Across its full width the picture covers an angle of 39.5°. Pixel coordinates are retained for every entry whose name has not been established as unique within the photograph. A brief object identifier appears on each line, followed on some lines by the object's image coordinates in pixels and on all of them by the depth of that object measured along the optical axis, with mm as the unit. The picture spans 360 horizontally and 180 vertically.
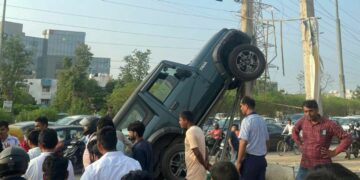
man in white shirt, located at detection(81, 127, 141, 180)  3994
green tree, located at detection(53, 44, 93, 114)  50656
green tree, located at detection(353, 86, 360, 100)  82831
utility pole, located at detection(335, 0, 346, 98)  51219
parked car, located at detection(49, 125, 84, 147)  14652
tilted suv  10344
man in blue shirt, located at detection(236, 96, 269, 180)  6781
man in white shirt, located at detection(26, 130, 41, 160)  6012
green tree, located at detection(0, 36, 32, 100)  42344
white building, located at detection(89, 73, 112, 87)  101338
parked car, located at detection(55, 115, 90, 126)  21984
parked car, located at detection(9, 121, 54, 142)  14543
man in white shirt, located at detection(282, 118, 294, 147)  21903
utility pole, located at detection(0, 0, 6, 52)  31112
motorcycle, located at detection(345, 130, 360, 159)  19297
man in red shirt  6215
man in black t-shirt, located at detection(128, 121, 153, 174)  6039
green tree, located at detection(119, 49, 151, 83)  58638
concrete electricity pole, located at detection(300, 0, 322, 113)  12781
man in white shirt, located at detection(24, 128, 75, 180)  4586
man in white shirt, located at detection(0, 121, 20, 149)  8188
